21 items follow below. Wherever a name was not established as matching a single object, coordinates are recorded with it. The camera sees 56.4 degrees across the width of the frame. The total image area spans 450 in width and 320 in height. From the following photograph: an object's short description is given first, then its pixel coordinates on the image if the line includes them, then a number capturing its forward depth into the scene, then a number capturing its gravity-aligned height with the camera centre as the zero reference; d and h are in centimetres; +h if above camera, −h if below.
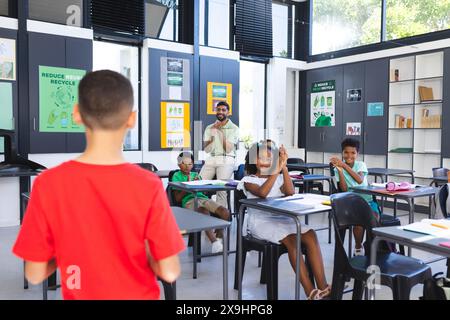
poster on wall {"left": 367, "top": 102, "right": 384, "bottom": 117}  708 +50
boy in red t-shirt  101 -19
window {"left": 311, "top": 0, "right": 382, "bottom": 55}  734 +213
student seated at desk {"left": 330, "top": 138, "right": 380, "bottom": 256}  372 -33
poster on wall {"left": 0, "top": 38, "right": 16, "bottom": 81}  521 +96
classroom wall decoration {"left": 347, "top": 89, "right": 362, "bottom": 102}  745 +78
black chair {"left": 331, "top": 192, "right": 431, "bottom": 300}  215 -70
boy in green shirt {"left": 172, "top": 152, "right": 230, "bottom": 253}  401 -62
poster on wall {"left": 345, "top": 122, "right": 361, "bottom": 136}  747 +16
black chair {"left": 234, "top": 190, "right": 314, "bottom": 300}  272 -79
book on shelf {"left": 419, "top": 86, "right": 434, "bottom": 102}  648 +69
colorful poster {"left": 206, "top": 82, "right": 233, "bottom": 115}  703 +74
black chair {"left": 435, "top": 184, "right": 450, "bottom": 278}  317 -46
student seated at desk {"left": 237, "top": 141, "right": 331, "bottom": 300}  272 -56
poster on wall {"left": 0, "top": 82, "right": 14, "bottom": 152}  521 +36
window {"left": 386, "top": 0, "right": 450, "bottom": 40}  634 +192
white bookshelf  643 +40
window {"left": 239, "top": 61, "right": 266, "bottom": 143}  780 +70
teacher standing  542 -13
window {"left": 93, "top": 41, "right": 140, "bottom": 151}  628 +117
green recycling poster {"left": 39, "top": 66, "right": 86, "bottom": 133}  545 +50
